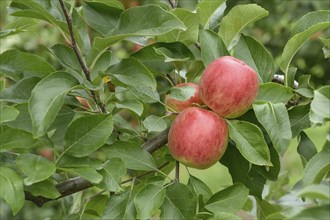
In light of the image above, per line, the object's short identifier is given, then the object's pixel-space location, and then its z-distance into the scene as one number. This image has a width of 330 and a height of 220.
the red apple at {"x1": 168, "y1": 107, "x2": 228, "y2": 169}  1.07
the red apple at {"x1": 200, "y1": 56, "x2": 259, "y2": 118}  1.07
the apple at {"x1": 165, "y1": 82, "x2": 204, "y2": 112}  1.13
